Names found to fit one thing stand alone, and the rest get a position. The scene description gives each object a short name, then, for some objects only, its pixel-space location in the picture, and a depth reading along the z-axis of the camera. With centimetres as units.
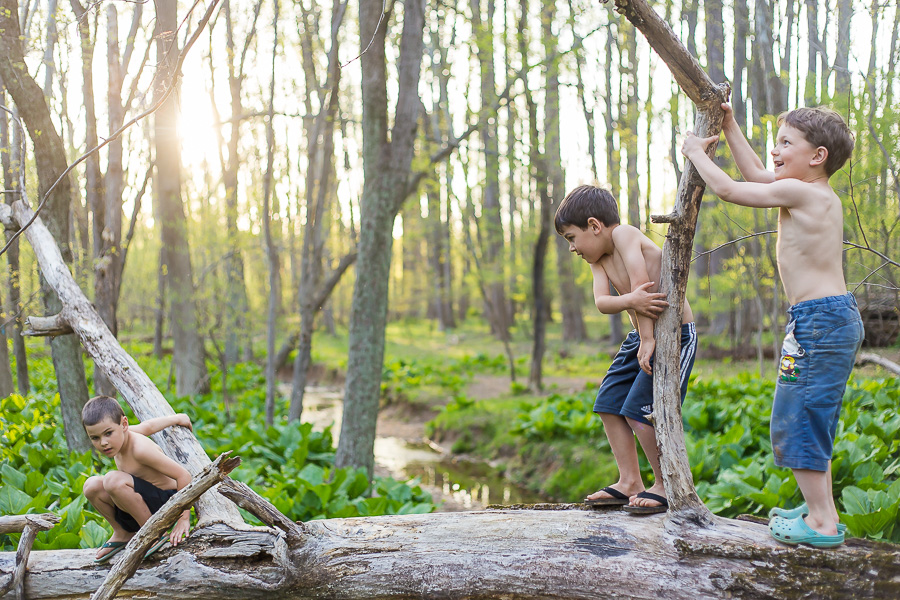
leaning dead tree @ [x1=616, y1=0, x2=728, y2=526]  254
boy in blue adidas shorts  283
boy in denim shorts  240
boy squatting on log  308
